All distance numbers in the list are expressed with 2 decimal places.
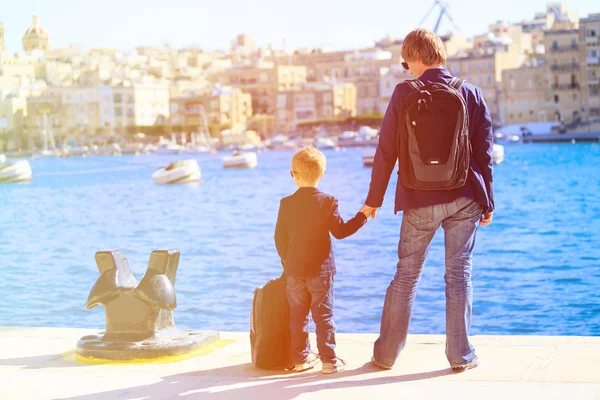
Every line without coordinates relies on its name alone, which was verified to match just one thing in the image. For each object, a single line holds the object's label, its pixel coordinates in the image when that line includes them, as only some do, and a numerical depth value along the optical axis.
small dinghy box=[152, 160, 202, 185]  48.22
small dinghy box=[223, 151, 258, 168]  61.41
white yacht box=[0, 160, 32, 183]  52.50
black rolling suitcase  3.96
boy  3.90
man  3.76
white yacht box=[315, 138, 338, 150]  87.25
